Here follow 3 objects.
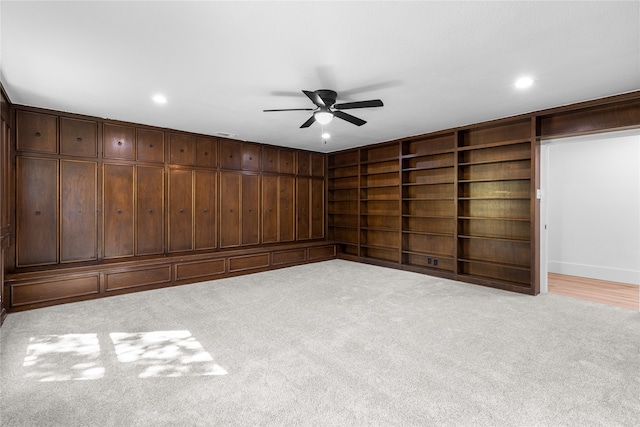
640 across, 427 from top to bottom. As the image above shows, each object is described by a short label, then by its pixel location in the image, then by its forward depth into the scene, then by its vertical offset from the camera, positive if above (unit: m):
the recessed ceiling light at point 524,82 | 3.23 +1.32
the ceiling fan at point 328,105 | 3.22 +1.09
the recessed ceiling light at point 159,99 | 3.75 +1.36
